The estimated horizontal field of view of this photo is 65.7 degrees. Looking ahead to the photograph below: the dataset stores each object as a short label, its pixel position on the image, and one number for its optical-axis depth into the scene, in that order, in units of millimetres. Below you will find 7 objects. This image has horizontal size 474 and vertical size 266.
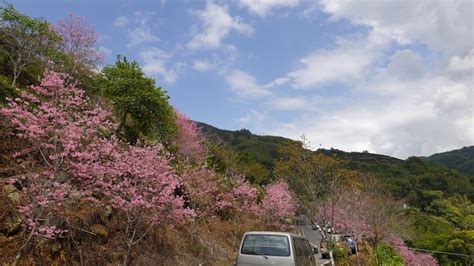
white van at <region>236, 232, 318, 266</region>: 8156
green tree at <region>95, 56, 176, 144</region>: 17109
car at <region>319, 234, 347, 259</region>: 21967
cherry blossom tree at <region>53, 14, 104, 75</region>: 20703
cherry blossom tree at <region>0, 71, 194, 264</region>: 7422
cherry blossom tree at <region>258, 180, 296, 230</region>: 24083
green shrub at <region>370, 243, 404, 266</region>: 20188
